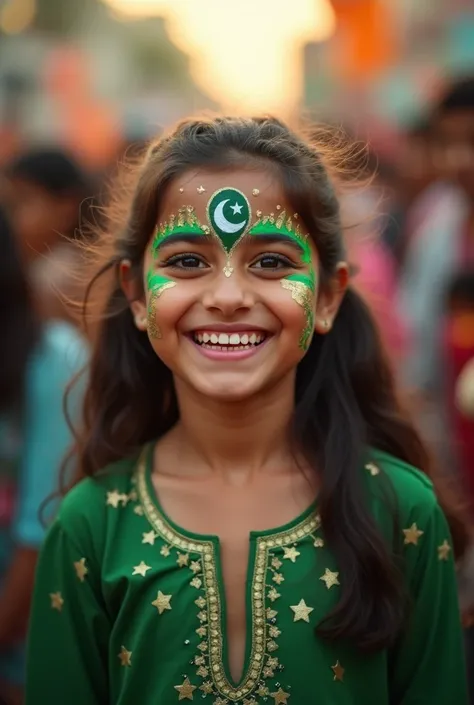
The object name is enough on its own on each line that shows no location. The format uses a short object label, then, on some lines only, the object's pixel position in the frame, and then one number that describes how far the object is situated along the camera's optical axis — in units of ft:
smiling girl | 6.51
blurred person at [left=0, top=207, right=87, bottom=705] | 9.84
